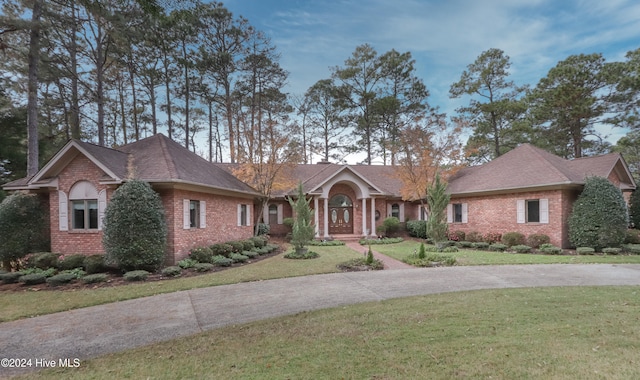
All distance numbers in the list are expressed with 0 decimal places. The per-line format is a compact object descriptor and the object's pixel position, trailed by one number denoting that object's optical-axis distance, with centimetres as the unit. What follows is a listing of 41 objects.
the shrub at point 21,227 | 1030
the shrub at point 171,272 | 939
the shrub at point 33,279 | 864
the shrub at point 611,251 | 1216
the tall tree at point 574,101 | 2016
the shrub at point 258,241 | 1485
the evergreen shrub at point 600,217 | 1248
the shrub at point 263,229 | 1885
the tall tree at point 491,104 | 2477
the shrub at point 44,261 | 981
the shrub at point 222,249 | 1207
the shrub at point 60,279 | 850
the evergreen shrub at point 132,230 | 927
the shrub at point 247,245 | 1373
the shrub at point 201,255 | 1101
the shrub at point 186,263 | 1030
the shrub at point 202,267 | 1016
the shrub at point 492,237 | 1591
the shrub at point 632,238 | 1369
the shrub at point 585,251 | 1233
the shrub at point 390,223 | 2026
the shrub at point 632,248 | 1232
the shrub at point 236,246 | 1299
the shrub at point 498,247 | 1441
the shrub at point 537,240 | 1386
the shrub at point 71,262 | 966
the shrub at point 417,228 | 1948
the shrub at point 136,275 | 880
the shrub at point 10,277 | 904
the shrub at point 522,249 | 1362
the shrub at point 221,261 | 1102
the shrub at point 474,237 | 1636
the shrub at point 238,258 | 1181
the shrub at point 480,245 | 1523
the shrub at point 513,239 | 1450
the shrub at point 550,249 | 1285
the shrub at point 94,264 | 948
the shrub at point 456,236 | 1739
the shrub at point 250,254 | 1281
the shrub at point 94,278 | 858
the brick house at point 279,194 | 1063
